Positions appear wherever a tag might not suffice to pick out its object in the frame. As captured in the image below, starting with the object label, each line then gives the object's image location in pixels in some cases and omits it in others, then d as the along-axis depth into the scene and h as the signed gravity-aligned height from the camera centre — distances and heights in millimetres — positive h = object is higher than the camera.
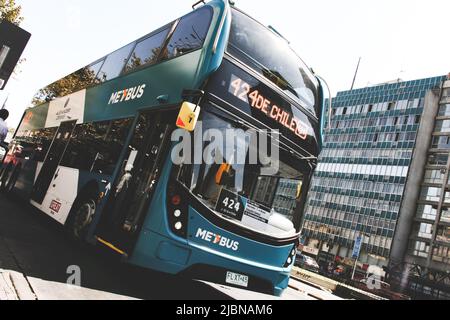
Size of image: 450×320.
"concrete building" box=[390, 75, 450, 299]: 51288 +12166
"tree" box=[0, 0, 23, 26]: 24041 +8851
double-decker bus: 4961 +899
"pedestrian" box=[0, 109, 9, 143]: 8812 +826
